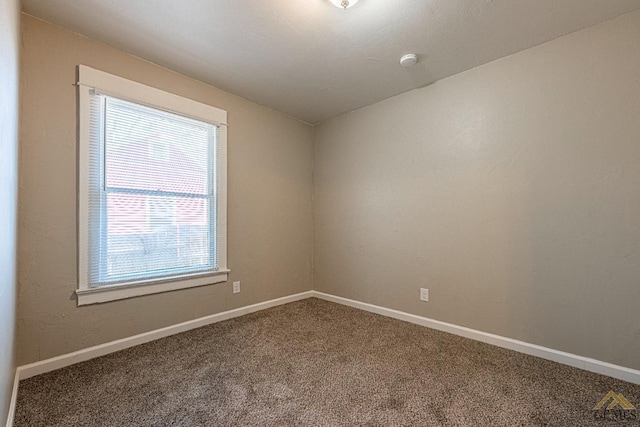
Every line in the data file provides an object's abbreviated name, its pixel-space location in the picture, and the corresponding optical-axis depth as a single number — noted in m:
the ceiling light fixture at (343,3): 1.63
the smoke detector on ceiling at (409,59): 2.19
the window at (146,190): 2.01
